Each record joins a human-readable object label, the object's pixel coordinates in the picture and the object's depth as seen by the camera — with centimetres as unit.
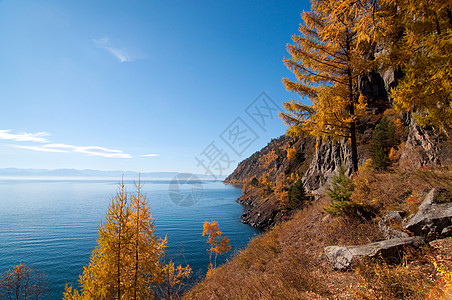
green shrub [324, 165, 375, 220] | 742
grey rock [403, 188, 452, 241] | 475
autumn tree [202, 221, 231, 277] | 3060
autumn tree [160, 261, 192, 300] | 1152
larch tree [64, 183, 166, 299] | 933
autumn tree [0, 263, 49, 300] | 2231
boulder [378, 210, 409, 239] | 566
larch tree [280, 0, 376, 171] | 909
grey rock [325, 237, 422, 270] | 467
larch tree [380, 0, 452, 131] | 571
